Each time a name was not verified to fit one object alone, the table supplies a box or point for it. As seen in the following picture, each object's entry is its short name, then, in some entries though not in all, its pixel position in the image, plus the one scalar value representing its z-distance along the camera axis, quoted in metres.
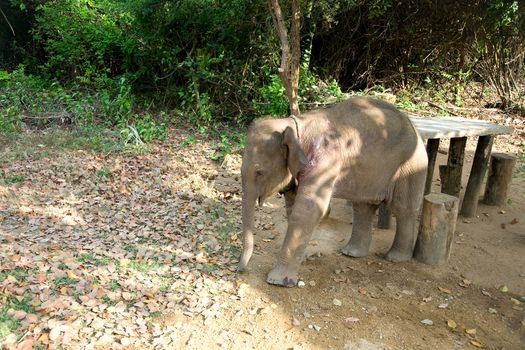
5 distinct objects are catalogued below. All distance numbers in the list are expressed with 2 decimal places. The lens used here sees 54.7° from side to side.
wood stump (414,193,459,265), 5.11
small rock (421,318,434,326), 4.23
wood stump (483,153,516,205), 7.00
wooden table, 6.53
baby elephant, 4.48
